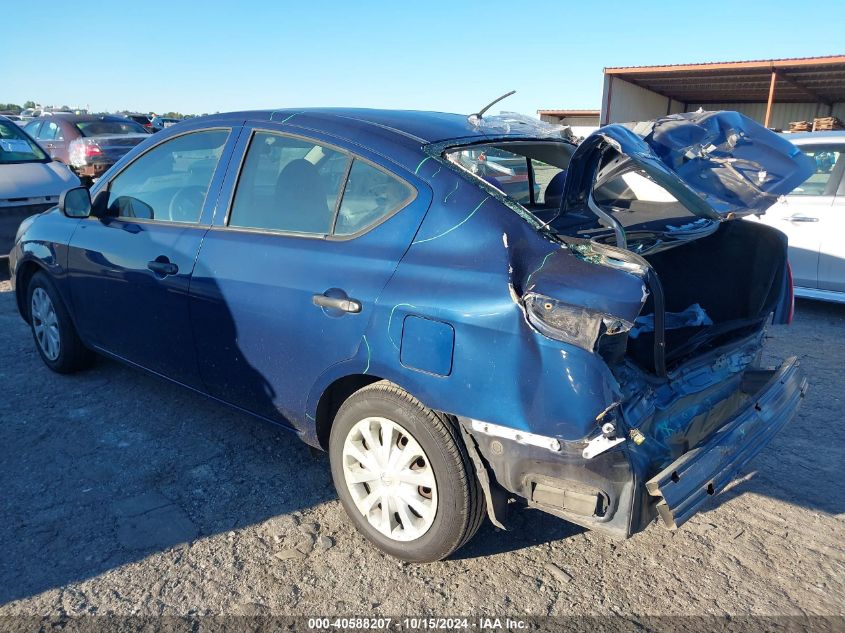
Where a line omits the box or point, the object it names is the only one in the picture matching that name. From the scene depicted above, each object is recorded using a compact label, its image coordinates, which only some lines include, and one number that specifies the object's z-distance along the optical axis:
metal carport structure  18.91
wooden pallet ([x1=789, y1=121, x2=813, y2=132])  20.47
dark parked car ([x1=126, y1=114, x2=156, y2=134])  22.67
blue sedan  2.21
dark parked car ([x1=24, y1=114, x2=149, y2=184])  12.80
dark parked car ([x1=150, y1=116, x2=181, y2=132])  24.62
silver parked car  6.89
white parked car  5.91
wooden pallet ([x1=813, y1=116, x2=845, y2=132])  20.56
